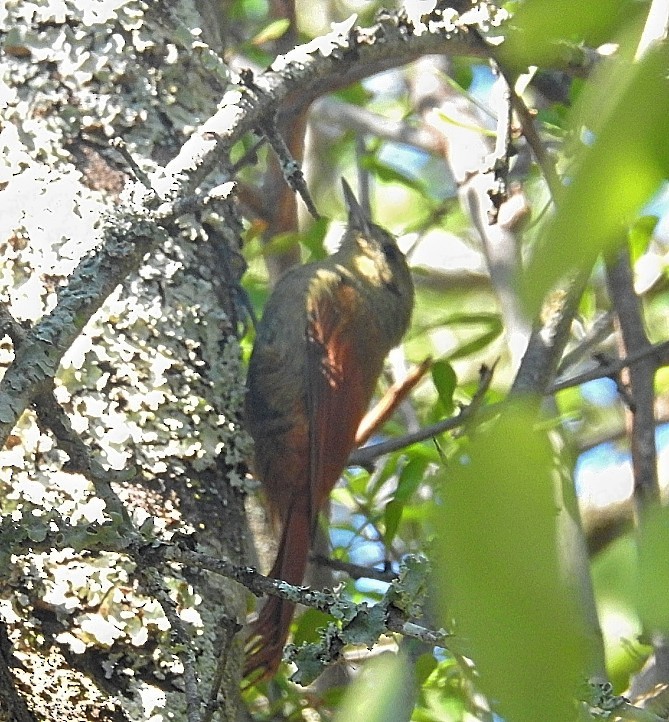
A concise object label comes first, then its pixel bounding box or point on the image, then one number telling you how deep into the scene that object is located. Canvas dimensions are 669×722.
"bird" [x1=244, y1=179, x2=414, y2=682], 5.59
